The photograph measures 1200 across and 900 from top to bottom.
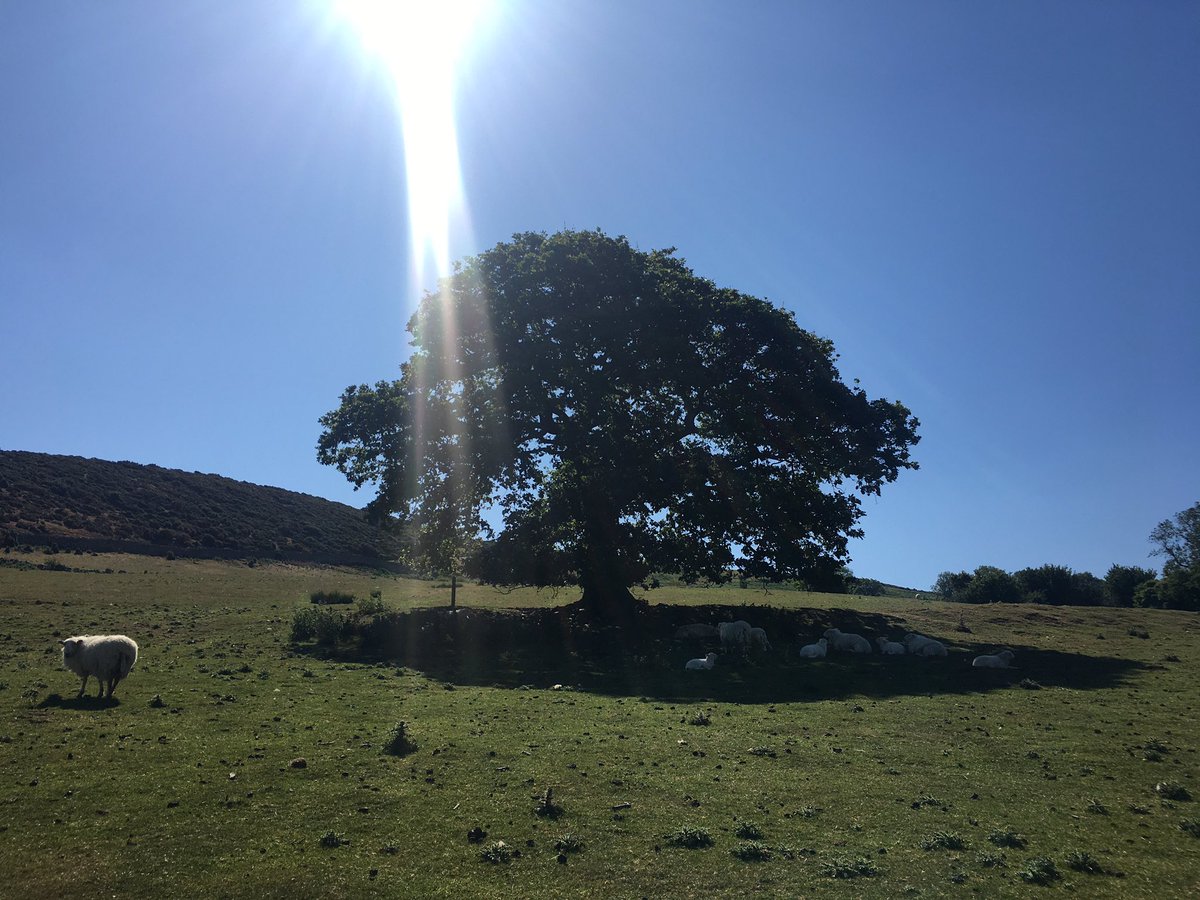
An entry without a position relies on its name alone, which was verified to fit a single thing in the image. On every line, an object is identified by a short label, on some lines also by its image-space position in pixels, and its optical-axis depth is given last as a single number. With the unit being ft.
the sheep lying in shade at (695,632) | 96.37
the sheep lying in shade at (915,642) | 89.20
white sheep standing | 51.85
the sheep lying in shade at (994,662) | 77.87
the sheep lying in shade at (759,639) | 88.17
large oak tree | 105.60
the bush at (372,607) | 106.03
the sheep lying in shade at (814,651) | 84.74
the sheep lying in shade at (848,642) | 90.70
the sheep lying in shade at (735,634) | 87.51
